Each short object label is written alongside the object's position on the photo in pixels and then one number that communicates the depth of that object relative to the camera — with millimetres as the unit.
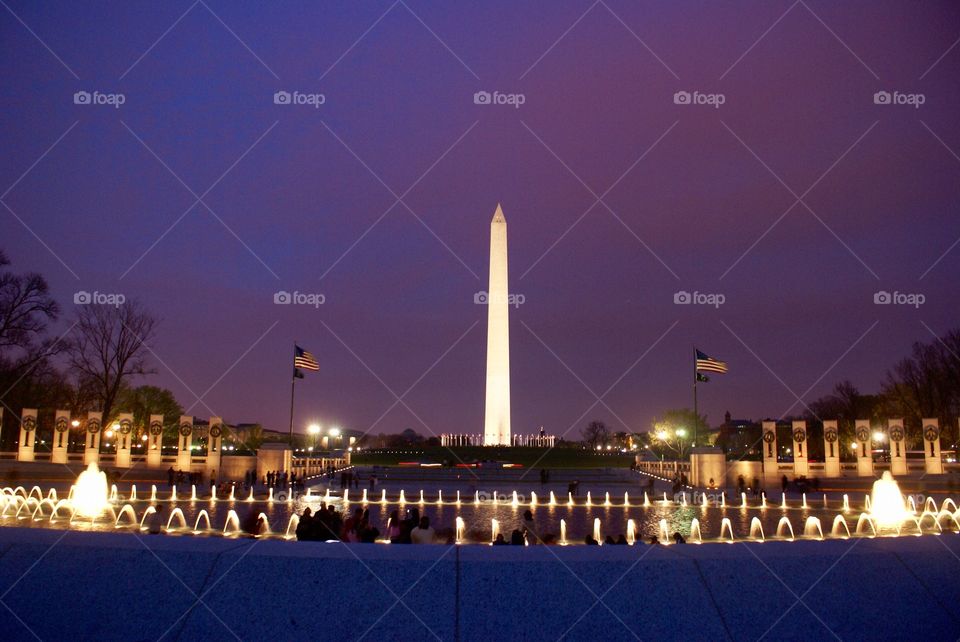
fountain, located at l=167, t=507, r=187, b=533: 21586
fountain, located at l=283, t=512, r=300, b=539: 19578
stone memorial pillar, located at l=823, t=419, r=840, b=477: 45781
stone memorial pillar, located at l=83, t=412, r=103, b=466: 46094
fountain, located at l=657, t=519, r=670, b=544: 19938
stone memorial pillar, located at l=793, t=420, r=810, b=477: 43844
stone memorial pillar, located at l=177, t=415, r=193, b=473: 45062
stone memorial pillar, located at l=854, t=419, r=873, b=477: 45719
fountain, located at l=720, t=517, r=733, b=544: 21370
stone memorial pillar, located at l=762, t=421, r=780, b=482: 44875
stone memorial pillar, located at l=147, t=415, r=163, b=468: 46875
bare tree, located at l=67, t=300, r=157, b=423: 61594
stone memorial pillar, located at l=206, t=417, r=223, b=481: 44766
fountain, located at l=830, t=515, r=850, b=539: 21906
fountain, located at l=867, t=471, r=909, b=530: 23672
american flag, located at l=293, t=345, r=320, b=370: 45638
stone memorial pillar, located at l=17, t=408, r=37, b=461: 47344
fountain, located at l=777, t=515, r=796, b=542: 21906
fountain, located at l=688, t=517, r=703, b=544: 19769
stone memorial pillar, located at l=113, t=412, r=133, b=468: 47469
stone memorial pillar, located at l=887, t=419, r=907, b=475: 44969
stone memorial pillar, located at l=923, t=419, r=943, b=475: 45500
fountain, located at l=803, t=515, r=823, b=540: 21188
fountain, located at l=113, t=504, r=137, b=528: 19873
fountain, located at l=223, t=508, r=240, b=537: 20097
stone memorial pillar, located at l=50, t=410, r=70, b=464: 47312
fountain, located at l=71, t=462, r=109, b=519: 22391
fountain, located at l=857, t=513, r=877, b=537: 21500
